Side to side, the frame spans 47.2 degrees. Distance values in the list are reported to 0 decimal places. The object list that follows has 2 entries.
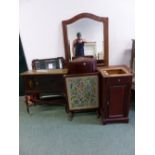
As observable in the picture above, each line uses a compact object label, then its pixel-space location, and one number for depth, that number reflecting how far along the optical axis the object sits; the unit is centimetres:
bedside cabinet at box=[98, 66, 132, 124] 230
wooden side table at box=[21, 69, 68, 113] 275
